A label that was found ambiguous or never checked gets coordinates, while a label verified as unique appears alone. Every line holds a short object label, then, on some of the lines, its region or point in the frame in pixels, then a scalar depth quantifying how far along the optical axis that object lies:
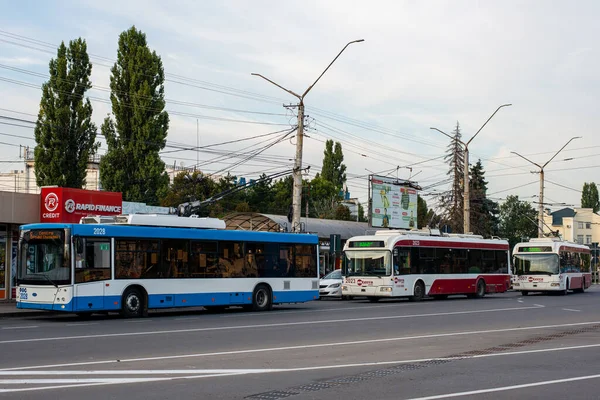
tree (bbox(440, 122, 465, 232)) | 91.38
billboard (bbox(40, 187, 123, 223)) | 29.20
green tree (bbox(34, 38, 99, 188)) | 41.31
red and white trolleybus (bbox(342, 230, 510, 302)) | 33.22
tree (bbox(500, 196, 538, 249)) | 99.94
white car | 37.09
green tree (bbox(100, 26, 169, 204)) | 45.38
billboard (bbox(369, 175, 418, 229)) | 59.53
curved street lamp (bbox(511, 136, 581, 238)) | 55.48
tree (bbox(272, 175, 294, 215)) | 86.77
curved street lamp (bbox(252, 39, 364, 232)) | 34.03
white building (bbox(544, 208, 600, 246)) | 135.75
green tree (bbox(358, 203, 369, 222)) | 109.40
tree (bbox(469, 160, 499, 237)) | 90.62
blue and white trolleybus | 21.81
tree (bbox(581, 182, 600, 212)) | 144.12
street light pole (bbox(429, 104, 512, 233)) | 47.08
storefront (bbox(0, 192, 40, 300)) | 28.61
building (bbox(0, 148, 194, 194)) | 75.25
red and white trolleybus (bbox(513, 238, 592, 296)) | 42.88
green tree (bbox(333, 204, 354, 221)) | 84.31
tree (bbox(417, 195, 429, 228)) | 105.12
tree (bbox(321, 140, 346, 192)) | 96.81
